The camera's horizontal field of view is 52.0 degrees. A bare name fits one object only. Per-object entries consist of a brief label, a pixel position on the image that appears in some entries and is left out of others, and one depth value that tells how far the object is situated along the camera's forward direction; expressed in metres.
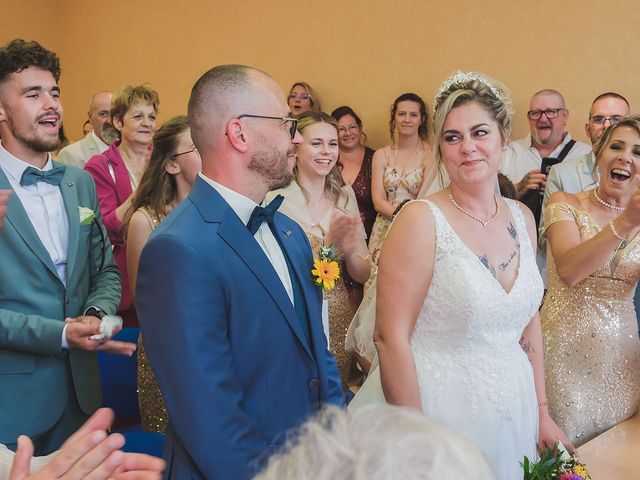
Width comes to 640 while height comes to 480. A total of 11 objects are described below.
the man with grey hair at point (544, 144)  4.58
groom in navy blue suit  1.38
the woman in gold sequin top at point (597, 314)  2.48
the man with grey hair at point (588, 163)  3.97
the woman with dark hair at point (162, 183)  2.69
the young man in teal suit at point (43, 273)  2.05
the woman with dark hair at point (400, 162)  4.99
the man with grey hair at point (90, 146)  4.96
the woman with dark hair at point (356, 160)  5.28
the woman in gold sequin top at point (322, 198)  3.40
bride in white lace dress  1.89
